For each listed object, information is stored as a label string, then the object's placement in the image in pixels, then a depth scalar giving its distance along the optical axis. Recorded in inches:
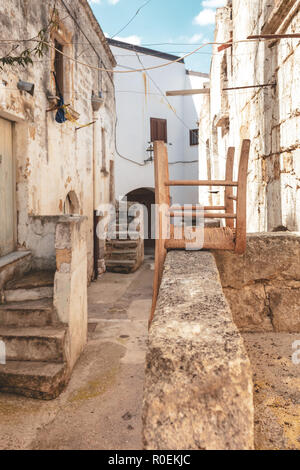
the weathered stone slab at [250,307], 99.1
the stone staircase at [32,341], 140.5
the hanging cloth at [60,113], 257.8
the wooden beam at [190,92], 361.4
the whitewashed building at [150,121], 622.8
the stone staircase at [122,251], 424.5
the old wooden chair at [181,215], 88.5
